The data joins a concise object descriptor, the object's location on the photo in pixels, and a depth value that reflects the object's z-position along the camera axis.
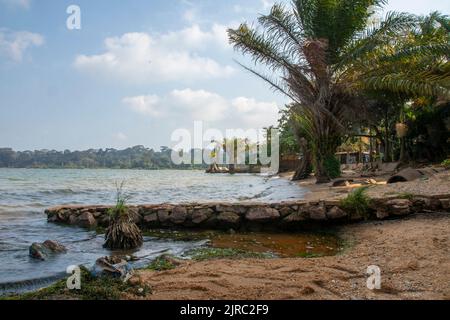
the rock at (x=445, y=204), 7.08
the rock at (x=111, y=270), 3.99
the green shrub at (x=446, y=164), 13.24
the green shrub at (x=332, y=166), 17.16
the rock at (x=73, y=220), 8.34
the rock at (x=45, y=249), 5.53
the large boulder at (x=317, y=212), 7.43
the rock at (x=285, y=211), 7.54
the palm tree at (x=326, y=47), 15.39
